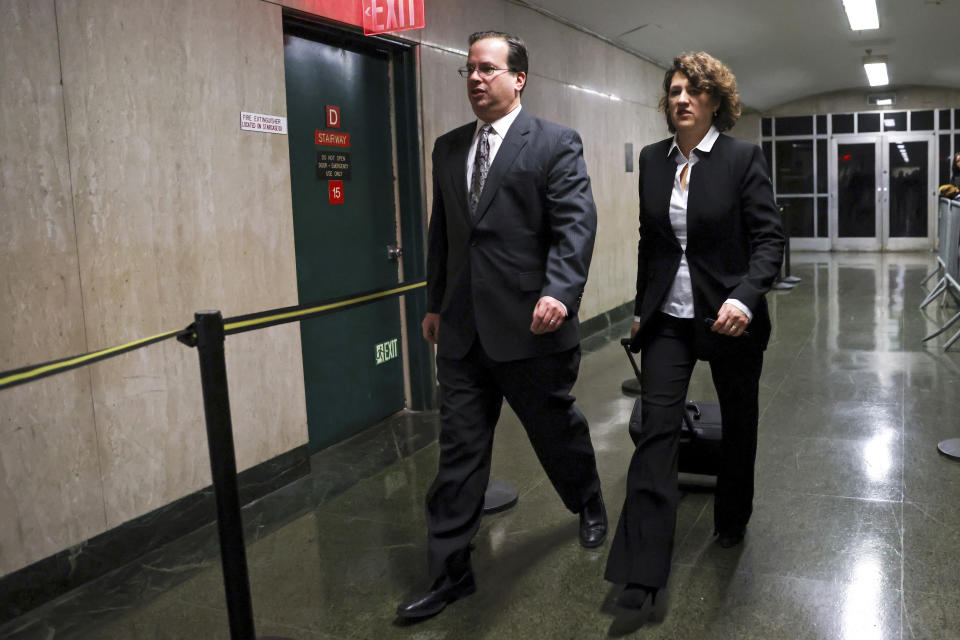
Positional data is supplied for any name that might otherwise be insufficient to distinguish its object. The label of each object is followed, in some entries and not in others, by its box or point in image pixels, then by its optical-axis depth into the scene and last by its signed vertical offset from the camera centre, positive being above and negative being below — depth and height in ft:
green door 14.15 +0.33
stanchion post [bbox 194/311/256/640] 6.99 -1.87
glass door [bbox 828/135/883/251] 55.06 +1.52
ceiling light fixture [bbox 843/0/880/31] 28.96 +7.25
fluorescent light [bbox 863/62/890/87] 43.04 +7.63
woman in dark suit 8.30 -0.55
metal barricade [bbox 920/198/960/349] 23.54 -1.21
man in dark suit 8.61 -0.47
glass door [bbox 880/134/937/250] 53.52 +1.42
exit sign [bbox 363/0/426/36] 14.05 +3.68
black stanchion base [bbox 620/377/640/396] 17.93 -3.38
